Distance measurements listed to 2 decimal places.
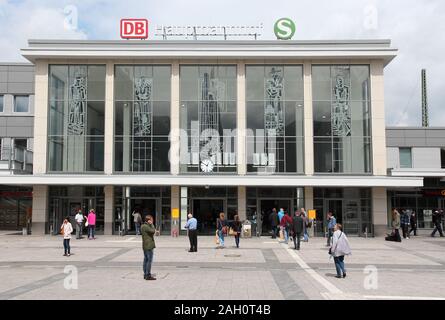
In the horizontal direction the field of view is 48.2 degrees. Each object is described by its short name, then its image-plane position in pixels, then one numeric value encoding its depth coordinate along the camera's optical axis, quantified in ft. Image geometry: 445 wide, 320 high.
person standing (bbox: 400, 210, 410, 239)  96.43
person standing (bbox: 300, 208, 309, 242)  78.56
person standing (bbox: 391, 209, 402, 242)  88.07
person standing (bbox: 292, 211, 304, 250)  70.23
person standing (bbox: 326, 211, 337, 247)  76.29
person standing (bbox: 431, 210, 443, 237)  100.14
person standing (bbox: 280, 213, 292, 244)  82.38
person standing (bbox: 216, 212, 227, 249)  74.69
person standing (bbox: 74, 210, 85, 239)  91.61
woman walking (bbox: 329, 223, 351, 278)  46.60
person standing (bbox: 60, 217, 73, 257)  63.82
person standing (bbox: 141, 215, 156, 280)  44.68
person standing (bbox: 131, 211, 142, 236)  100.27
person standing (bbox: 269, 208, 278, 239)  93.77
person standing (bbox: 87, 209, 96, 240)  93.76
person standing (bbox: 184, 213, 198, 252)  69.21
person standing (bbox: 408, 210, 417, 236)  102.51
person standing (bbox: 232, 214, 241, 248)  75.25
